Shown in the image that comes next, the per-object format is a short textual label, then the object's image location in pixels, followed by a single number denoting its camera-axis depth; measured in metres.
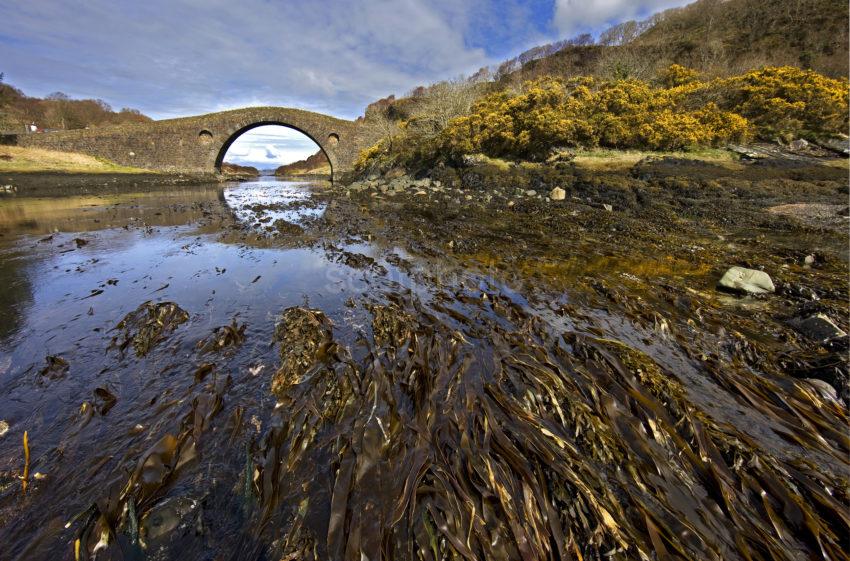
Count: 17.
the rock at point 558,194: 14.20
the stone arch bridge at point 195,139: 36.41
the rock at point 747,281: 5.18
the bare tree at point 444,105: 27.09
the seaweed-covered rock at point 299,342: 3.18
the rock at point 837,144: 14.16
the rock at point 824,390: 2.94
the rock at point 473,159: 19.58
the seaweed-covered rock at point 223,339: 3.66
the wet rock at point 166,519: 1.81
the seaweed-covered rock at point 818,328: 3.76
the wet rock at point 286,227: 10.09
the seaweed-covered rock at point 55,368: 3.12
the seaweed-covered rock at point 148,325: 3.68
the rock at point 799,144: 15.16
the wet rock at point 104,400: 2.69
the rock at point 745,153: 14.89
